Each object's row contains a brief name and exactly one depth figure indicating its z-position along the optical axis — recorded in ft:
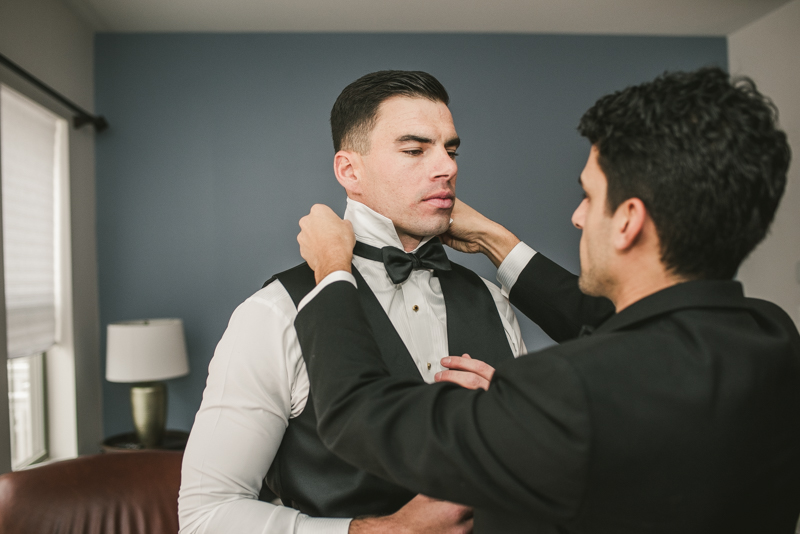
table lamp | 9.64
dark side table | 9.77
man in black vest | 3.29
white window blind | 8.48
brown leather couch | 4.66
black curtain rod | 8.14
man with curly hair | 2.28
